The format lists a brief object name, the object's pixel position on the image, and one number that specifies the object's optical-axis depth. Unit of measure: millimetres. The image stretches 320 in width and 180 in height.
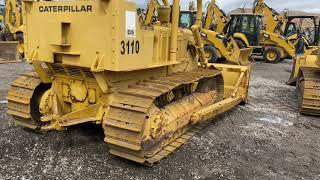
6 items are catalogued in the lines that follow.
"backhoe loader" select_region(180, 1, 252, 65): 10124
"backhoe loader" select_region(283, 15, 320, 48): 14450
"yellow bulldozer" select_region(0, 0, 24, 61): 12242
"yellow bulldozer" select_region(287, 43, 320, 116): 5321
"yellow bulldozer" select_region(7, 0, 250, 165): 3007
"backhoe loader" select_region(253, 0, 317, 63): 13065
